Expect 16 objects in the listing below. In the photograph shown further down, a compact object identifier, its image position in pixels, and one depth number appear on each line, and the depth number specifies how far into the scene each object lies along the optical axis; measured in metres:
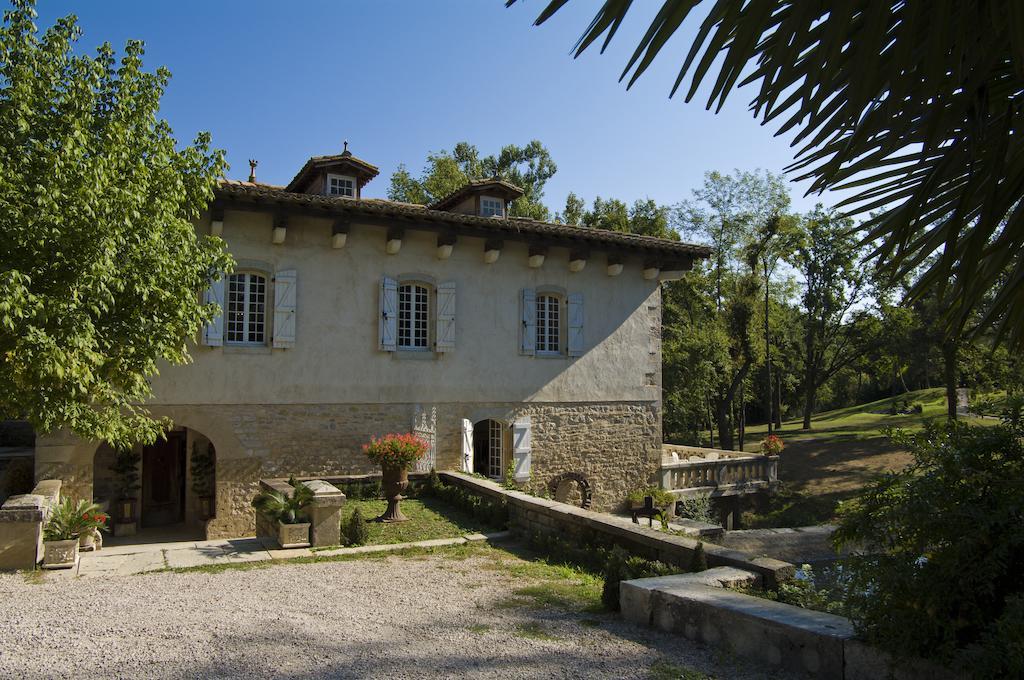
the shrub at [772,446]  19.08
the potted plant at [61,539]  7.21
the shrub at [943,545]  3.21
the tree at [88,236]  7.59
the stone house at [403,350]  11.80
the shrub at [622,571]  5.55
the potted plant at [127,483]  12.55
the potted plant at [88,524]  8.12
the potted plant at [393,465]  9.78
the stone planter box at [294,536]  8.23
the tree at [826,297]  28.80
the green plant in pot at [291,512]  8.25
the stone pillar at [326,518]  8.34
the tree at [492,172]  28.64
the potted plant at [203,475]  12.81
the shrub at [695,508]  16.78
